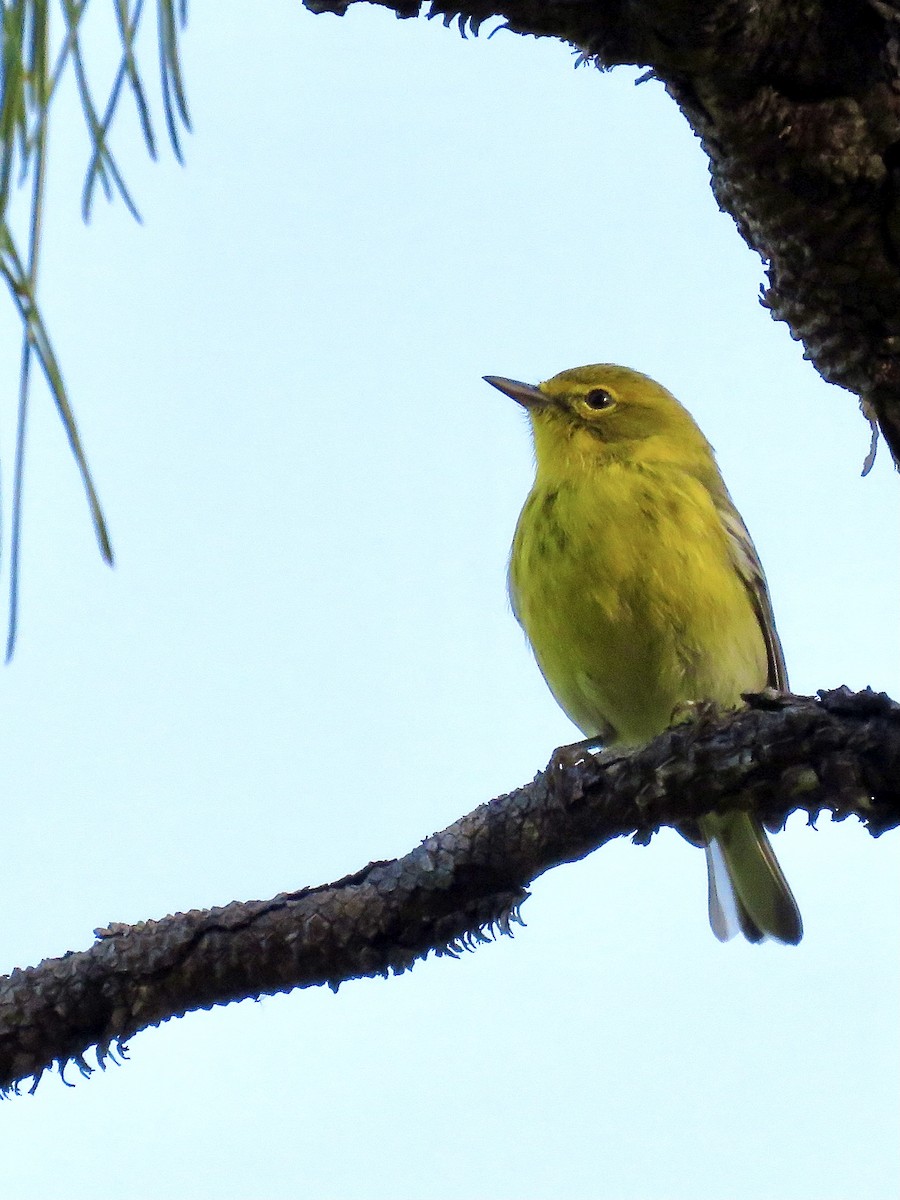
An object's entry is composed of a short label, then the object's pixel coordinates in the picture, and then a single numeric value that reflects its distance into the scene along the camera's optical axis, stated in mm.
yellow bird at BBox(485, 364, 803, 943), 8164
